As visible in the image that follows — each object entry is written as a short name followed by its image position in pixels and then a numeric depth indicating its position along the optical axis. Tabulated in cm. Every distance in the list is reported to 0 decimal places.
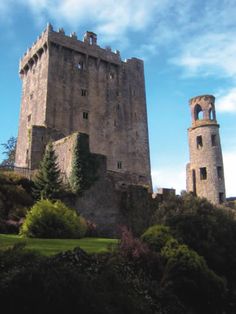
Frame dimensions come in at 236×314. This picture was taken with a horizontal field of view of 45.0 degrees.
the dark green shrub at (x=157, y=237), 1133
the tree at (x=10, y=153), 3510
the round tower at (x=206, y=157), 2637
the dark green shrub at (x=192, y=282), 976
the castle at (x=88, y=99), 2653
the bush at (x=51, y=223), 1307
